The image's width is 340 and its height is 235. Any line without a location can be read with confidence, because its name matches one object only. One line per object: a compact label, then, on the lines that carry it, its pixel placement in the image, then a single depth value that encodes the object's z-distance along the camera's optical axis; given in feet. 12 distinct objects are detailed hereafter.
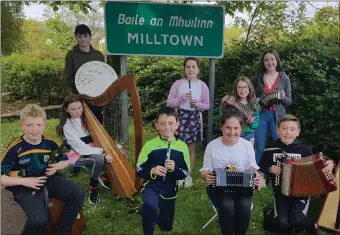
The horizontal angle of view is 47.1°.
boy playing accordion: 10.89
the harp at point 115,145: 12.56
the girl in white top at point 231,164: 10.59
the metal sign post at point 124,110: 16.43
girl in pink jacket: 14.42
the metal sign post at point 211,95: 16.28
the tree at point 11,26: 23.86
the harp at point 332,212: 9.91
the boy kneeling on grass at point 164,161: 11.00
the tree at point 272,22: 20.49
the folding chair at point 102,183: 14.52
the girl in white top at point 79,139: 12.90
